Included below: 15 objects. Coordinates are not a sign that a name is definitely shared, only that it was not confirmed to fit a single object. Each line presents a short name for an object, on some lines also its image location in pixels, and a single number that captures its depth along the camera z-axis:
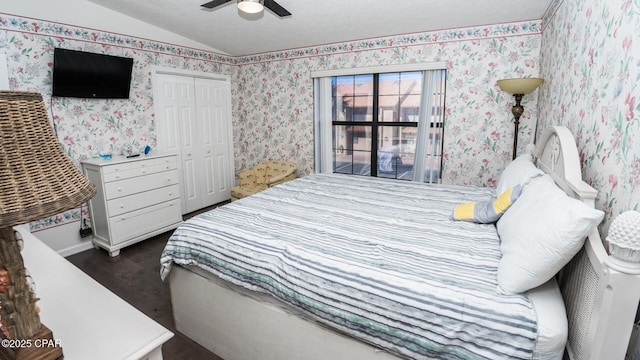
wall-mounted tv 3.06
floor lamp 2.77
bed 1.11
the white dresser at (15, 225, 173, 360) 0.94
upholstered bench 4.34
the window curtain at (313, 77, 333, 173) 4.38
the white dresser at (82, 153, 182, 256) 3.21
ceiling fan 2.21
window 3.77
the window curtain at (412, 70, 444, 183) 3.67
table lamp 0.65
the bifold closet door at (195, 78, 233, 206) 4.65
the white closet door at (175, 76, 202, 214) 4.36
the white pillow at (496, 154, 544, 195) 1.86
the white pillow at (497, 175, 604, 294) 1.08
